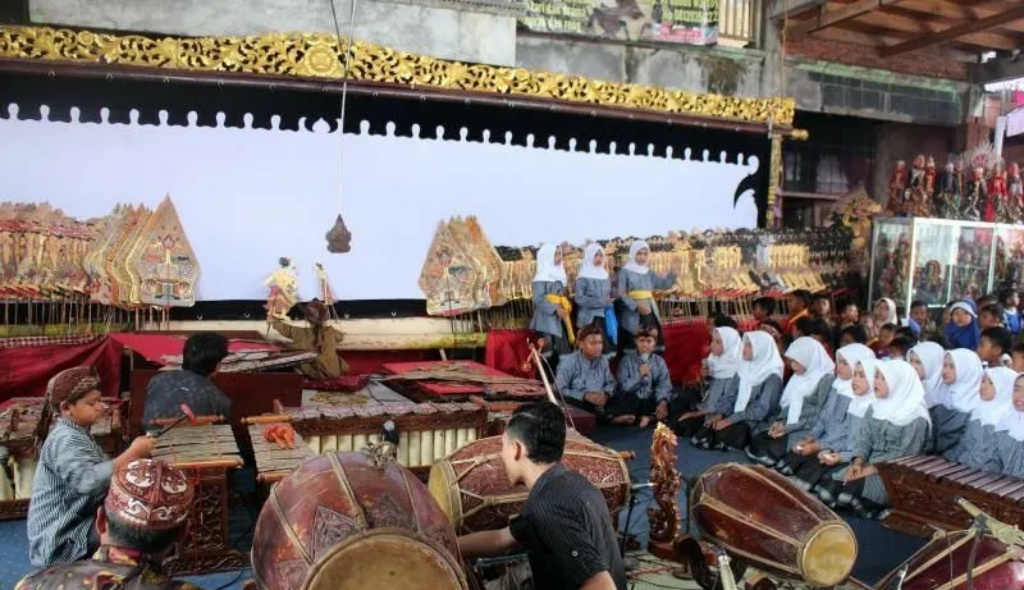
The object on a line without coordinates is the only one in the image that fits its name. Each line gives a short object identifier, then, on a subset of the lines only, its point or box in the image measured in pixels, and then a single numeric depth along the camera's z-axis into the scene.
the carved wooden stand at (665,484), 4.06
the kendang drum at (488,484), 3.63
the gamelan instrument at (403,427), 4.53
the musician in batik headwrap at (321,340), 6.61
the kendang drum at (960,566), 3.01
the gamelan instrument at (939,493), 4.12
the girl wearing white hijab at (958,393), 5.64
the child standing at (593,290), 8.14
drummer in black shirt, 2.52
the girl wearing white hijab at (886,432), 5.23
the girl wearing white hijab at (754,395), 6.55
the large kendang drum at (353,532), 2.11
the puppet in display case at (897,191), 9.88
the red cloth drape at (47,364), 6.30
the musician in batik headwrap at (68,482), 3.11
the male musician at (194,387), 4.12
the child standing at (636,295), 8.32
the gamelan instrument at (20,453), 4.54
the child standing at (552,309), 8.03
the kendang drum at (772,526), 3.44
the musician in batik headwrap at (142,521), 2.09
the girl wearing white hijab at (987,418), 5.07
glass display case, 9.38
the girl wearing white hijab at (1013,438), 4.81
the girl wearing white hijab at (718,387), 6.90
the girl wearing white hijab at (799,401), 6.09
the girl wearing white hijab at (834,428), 5.70
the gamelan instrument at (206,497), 3.59
